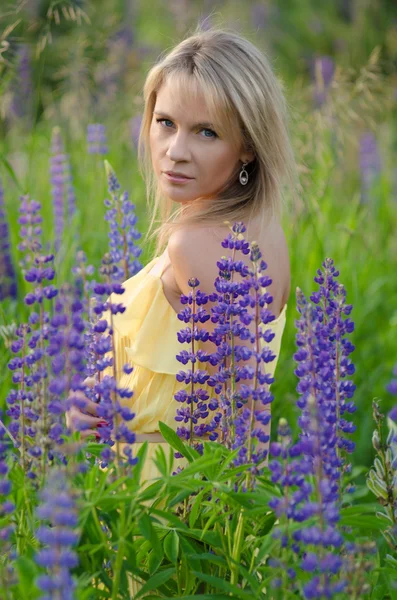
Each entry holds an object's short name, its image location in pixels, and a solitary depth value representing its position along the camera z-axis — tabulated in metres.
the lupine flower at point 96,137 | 8.21
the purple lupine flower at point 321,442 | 2.76
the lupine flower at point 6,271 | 7.48
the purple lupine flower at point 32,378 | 3.44
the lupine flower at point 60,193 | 7.57
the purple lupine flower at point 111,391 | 3.21
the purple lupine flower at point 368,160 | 12.13
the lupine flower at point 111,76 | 10.94
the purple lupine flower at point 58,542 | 2.29
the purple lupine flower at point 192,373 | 3.93
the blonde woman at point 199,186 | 4.45
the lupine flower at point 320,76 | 7.75
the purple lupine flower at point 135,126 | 11.60
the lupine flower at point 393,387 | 3.11
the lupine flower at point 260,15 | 18.58
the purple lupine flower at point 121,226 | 3.99
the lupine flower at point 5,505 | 2.80
